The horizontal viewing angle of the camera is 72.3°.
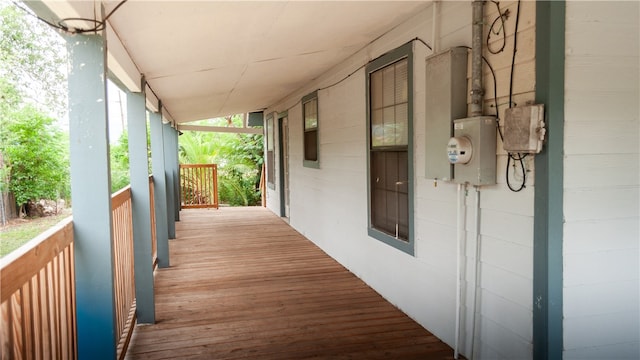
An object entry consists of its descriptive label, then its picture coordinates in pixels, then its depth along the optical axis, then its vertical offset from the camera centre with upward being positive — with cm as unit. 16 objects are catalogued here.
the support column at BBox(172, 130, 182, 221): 884 -37
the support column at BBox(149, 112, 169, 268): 516 -46
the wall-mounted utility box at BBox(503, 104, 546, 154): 207 +10
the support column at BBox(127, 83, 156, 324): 352 -37
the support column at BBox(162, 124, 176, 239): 708 -31
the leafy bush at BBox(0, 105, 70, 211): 361 +5
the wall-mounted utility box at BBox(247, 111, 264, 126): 1146 +96
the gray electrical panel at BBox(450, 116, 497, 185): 241 +1
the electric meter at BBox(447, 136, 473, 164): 247 +1
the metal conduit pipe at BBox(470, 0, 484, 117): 249 +53
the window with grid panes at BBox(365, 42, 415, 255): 343 +4
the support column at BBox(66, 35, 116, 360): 203 -16
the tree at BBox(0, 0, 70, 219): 370 +52
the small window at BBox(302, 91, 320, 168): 633 +39
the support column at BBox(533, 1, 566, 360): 205 -16
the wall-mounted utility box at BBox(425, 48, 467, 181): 270 +31
